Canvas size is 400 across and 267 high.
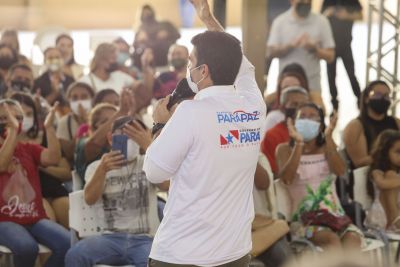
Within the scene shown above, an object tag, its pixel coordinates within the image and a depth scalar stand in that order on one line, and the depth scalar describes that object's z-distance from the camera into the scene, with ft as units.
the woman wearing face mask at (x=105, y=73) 38.74
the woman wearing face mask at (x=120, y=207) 23.30
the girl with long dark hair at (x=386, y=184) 28.87
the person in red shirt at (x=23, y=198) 24.28
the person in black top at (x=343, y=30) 44.46
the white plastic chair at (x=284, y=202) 27.78
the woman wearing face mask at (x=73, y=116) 31.19
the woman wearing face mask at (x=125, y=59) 44.21
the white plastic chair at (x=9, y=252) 24.21
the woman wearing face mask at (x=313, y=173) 27.24
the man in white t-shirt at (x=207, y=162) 15.68
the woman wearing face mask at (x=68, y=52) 44.11
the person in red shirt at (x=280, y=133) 29.95
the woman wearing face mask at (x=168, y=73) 39.11
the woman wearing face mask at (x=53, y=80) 37.42
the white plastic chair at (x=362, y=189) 29.25
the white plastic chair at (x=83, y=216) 24.26
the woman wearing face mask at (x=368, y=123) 31.43
